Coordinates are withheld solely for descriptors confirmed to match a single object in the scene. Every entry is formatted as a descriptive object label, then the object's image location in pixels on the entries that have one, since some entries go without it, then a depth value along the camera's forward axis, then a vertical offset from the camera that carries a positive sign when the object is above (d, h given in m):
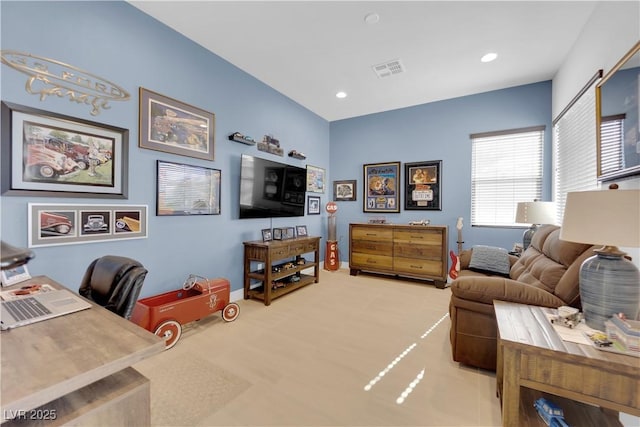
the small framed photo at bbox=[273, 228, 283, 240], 3.77 -0.32
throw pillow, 2.77 -0.51
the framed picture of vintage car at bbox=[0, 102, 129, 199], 1.76 +0.42
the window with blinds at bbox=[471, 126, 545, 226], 3.72 +0.65
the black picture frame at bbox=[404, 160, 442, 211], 4.36 +0.50
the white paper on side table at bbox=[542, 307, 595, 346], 1.18 -0.56
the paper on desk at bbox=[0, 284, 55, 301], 1.30 -0.45
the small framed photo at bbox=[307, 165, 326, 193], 4.83 +0.66
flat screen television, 3.39 +0.35
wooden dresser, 3.97 -0.60
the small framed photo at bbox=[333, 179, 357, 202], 5.21 +0.46
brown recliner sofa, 1.63 -0.53
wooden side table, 1.03 -0.67
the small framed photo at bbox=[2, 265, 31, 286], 1.54 -0.42
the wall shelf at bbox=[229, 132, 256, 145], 3.24 +0.95
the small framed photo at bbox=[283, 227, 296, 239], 3.91 -0.31
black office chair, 1.36 -0.41
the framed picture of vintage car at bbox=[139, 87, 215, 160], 2.45 +0.88
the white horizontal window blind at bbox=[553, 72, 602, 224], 2.27 +0.73
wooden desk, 0.68 -0.47
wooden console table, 3.26 -0.80
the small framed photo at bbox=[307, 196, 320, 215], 4.83 +0.15
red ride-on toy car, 2.13 -0.87
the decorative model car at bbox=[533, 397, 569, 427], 1.21 -0.96
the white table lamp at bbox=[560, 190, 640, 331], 1.08 -0.11
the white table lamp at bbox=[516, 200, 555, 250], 2.88 +0.03
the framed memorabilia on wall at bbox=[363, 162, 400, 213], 4.75 +0.51
